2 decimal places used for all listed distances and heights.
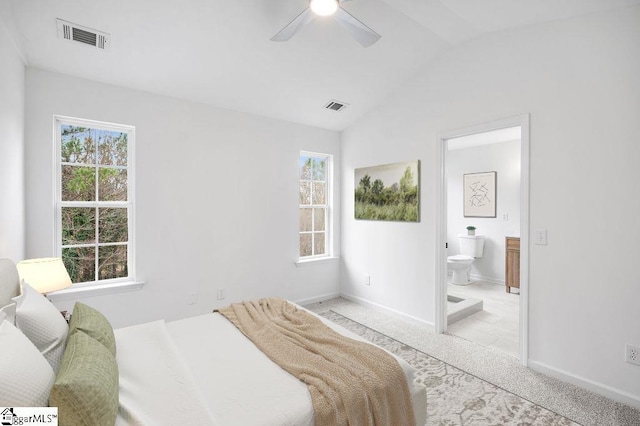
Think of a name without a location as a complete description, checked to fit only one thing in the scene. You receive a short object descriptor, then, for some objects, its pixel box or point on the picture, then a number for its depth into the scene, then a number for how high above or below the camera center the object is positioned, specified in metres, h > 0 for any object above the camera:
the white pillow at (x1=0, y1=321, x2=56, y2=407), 0.93 -0.51
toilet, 5.14 -0.76
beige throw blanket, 1.39 -0.78
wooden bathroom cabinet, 4.68 -0.74
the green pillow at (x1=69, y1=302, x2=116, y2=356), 1.56 -0.58
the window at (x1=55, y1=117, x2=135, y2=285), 2.88 +0.12
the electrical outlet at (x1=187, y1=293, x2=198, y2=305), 3.40 -0.93
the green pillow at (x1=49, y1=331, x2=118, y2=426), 1.01 -0.60
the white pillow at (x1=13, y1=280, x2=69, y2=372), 1.36 -0.51
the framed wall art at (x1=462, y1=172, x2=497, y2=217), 5.51 +0.32
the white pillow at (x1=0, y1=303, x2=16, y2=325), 1.42 -0.46
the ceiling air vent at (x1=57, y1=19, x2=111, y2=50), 2.30 +1.34
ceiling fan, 2.00 +1.27
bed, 1.04 -0.77
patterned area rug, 2.02 -1.32
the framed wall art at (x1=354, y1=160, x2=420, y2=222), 3.64 +0.25
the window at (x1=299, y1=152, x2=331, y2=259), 4.42 +0.11
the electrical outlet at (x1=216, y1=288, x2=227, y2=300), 3.59 -0.92
